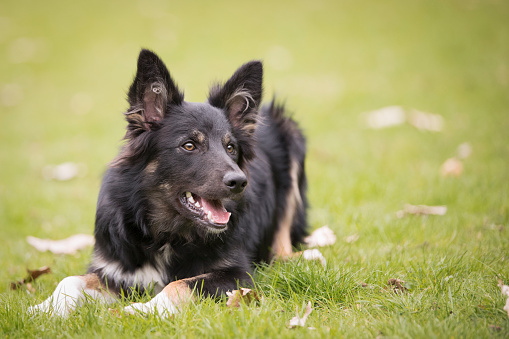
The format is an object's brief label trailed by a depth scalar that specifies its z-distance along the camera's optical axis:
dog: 3.38
